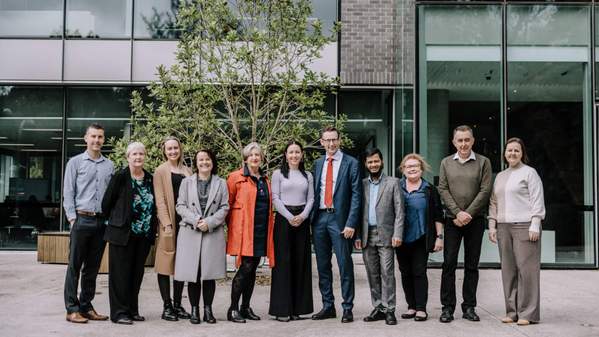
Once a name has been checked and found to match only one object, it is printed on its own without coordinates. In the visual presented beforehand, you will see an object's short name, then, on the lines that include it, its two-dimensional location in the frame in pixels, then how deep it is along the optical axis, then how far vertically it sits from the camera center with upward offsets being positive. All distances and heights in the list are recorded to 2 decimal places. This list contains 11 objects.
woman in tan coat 6.50 -0.33
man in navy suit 6.65 -0.27
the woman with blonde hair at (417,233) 6.63 -0.43
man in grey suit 6.56 -0.42
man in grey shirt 6.43 -0.33
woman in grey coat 6.40 -0.46
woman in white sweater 6.57 -0.42
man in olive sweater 6.67 -0.27
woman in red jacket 6.56 -0.37
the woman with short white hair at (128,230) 6.36 -0.42
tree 9.25 +1.59
